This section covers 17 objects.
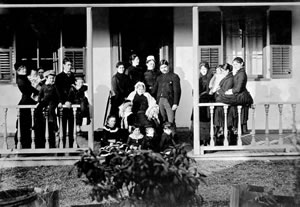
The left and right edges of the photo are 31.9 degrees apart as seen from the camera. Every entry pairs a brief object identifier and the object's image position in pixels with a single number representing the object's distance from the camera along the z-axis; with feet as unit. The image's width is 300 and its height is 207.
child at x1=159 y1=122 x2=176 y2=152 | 29.09
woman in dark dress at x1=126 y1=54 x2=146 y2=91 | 35.55
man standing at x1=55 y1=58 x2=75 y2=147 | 31.60
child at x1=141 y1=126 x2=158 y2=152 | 28.98
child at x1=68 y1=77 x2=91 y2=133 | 31.53
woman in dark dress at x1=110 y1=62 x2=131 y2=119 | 34.06
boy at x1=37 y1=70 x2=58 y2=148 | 31.14
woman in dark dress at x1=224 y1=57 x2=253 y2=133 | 31.94
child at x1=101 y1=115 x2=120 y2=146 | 29.99
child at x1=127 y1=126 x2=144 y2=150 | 29.07
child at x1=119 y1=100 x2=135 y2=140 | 31.55
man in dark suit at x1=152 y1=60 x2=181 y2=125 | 33.86
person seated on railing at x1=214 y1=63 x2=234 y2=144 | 33.06
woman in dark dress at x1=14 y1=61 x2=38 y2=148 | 31.76
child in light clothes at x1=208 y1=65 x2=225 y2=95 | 34.65
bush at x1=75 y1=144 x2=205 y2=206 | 17.21
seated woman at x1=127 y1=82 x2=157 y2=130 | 32.99
